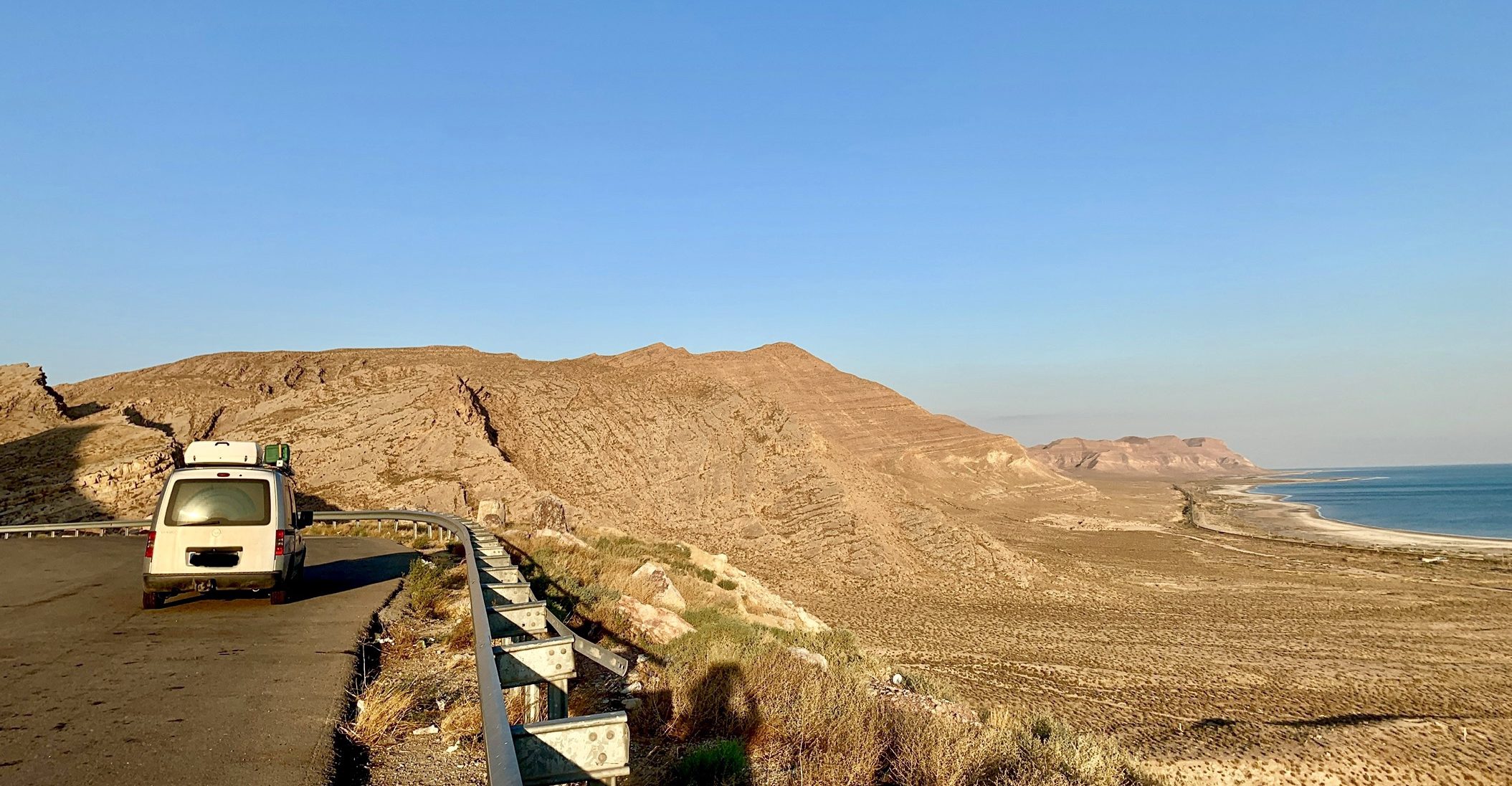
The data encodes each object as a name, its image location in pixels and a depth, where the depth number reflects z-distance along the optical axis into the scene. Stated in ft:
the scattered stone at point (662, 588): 49.29
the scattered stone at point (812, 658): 35.39
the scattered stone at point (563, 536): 67.15
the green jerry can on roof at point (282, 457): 40.34
